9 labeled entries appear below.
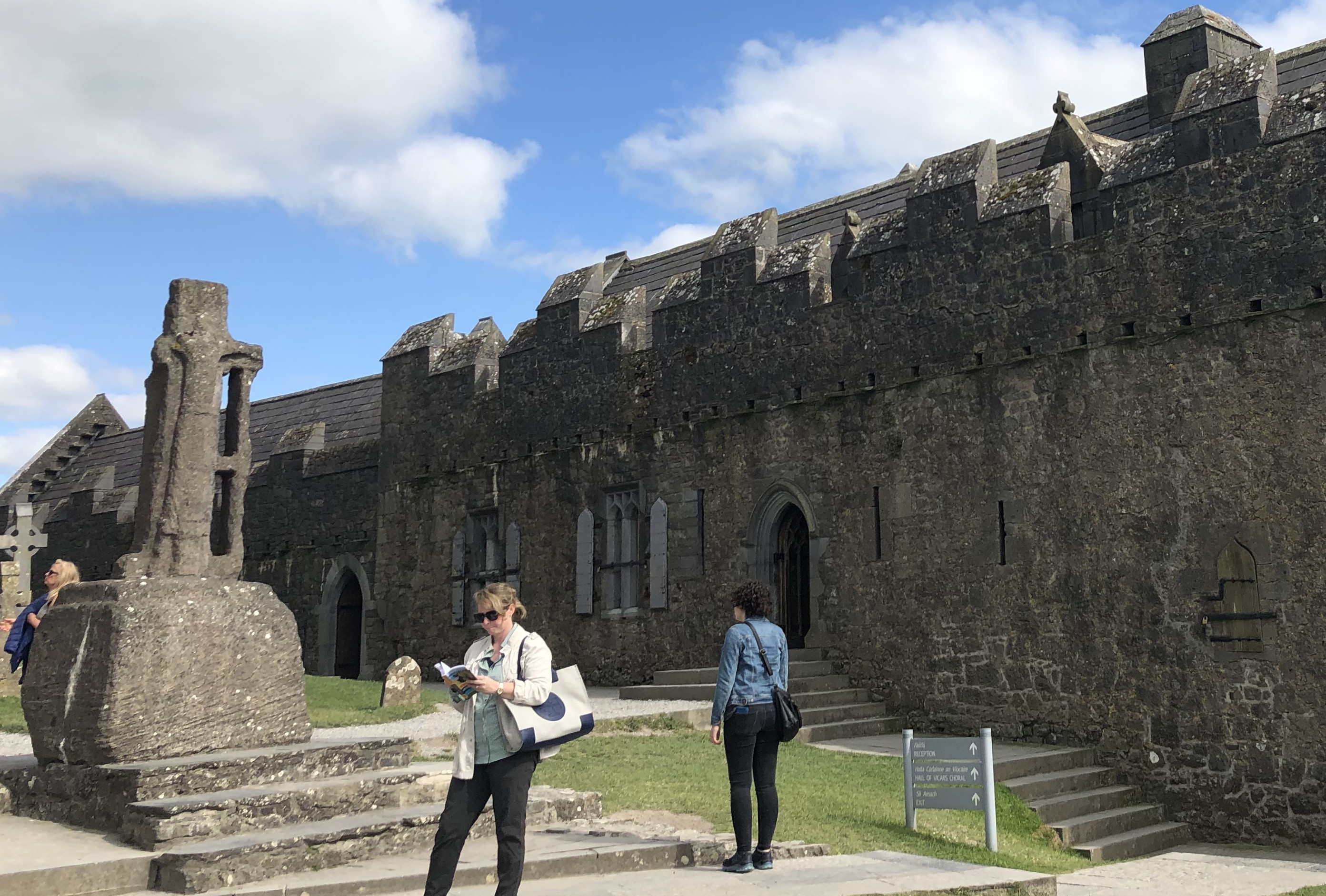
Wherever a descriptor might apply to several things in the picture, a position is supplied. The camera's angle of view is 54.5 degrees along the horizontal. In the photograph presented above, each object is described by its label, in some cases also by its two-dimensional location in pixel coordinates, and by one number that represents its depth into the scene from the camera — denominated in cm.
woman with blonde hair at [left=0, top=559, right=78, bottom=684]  913
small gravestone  1395
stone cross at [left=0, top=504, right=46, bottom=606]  2145
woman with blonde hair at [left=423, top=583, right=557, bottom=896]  544
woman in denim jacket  699
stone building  1193
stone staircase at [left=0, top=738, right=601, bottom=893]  623
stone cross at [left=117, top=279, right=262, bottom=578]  828
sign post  909
